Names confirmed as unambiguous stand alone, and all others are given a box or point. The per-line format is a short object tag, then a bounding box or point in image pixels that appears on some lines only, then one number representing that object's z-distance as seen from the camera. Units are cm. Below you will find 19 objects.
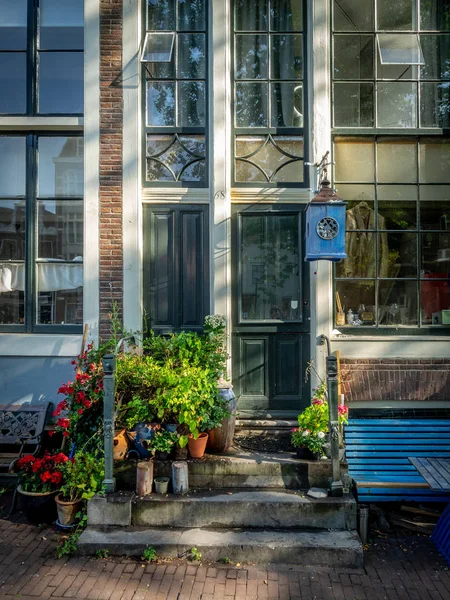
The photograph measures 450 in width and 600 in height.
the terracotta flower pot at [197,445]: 468
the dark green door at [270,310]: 582
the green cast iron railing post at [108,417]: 433
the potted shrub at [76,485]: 441
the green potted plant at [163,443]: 457
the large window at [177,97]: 598
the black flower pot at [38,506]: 458
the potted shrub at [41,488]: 459
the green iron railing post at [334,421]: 434
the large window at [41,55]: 606
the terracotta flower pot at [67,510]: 441
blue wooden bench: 489
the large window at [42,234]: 603
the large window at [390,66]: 593
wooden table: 389
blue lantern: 497
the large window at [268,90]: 598
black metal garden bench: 546
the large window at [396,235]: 586
